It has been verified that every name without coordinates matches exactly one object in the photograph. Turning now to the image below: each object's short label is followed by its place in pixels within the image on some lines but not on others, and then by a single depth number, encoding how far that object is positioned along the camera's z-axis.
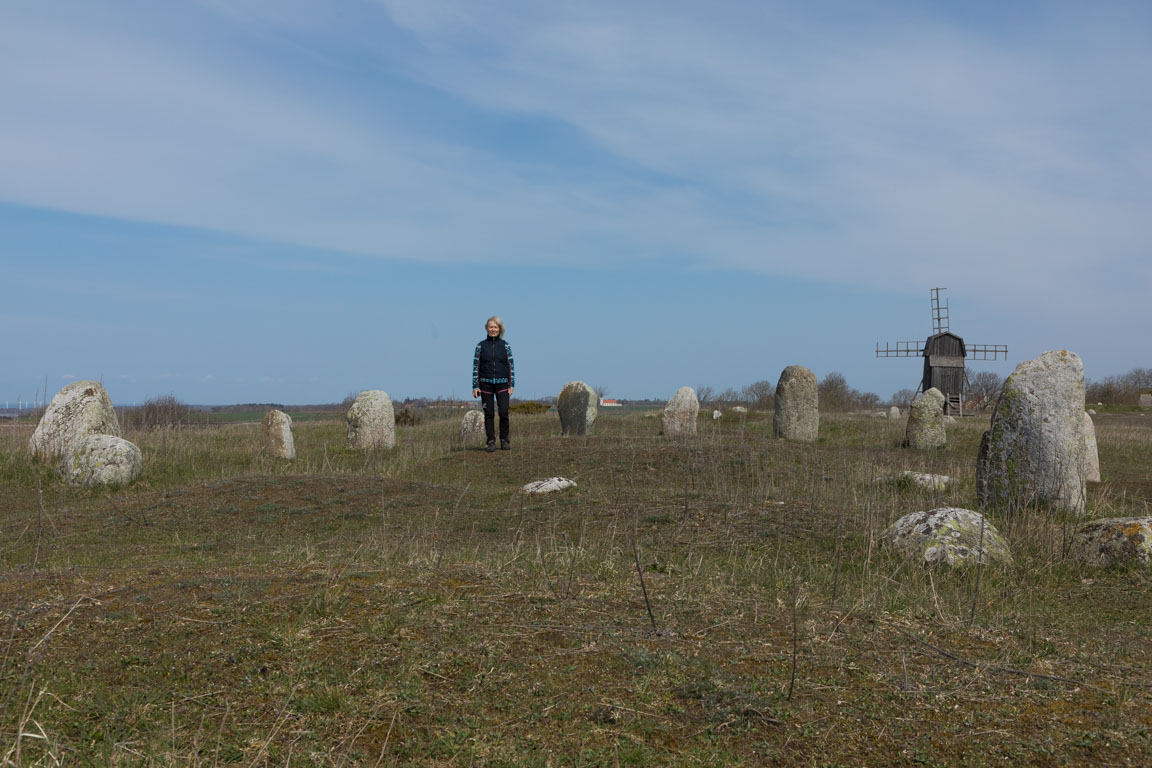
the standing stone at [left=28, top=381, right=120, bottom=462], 14.02
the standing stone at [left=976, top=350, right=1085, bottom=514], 10.02
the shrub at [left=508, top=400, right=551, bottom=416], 32.28
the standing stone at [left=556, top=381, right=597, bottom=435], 20.48
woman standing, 16.45
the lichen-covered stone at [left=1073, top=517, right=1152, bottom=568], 7.56
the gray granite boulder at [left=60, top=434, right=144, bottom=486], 12.55
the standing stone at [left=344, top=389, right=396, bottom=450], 18.47
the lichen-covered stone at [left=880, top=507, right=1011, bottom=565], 7.35
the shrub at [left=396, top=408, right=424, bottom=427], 29.32
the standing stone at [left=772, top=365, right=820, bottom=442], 20.61
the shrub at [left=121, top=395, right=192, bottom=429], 29.72
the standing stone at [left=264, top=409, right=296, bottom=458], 17.05
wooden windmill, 41.69
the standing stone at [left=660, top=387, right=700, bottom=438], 20.58
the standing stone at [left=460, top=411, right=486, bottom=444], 20.02
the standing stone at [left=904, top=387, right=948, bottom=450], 20.34
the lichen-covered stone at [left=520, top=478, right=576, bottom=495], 11.62
